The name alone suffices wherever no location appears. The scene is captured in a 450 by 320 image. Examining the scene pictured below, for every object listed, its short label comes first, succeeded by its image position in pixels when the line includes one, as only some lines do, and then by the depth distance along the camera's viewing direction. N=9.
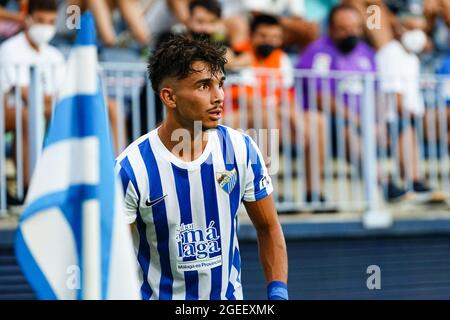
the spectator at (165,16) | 16.89
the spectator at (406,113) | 17.33
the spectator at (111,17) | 16.62
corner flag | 6.72
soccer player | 9.00
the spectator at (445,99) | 17.87
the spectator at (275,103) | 16.27
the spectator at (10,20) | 16.31
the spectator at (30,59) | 14.96
